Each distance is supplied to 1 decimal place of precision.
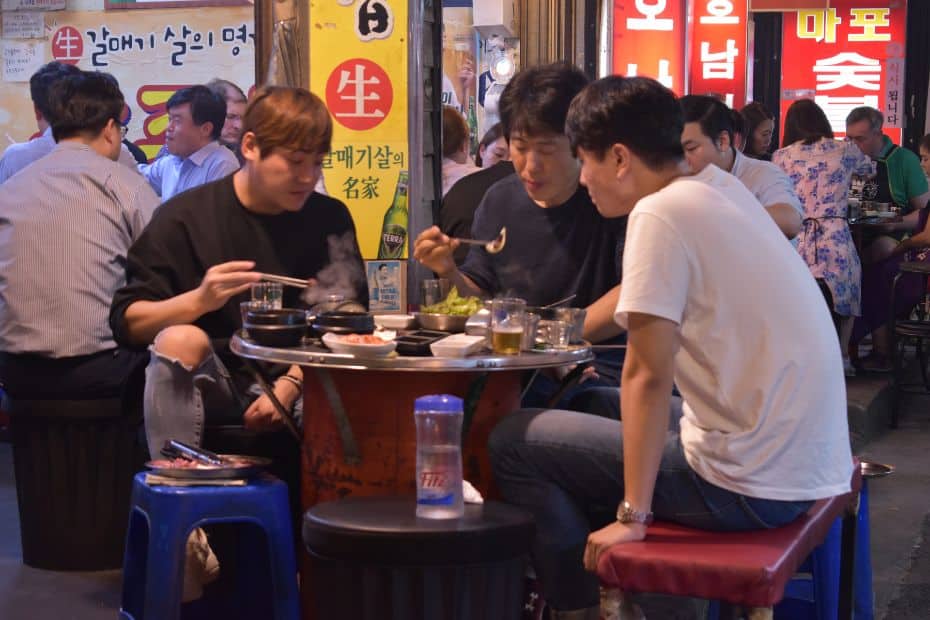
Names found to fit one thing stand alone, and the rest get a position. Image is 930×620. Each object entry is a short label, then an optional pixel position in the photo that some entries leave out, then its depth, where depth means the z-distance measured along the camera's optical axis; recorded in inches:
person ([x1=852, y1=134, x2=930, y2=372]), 677.9
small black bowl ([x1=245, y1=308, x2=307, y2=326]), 240.5
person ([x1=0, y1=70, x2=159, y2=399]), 342.9
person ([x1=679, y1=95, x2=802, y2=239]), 410.1
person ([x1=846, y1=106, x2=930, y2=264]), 731.6
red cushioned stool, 191.1
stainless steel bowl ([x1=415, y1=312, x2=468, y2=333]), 253.8
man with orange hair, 265.6
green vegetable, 260.9
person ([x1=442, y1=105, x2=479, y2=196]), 515.3
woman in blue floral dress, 619.5
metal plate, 245.4
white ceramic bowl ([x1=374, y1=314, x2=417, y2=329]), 261.6
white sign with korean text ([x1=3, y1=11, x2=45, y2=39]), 803.0
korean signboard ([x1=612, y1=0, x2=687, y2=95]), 728.4
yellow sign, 367.3
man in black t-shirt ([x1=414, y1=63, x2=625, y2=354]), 285.3
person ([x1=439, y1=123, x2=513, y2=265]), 402.5
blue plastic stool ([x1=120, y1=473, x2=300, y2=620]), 239.8
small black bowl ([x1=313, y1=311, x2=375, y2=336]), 245.3
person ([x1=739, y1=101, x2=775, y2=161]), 662.3
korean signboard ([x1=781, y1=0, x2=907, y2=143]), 892.1
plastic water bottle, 215.6
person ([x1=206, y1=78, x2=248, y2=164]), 600.3
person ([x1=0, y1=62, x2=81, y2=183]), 492.1
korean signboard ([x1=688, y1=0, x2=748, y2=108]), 751.4
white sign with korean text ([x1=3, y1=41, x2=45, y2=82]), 805.0
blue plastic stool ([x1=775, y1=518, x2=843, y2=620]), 253.2
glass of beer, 232.1
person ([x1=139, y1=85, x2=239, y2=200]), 522.9
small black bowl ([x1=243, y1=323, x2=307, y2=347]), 239.9
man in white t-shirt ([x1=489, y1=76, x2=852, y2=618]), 202.0
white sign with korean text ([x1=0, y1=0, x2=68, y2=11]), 795.7
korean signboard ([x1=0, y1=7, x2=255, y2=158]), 779.0
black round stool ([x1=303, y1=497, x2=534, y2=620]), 207.3
